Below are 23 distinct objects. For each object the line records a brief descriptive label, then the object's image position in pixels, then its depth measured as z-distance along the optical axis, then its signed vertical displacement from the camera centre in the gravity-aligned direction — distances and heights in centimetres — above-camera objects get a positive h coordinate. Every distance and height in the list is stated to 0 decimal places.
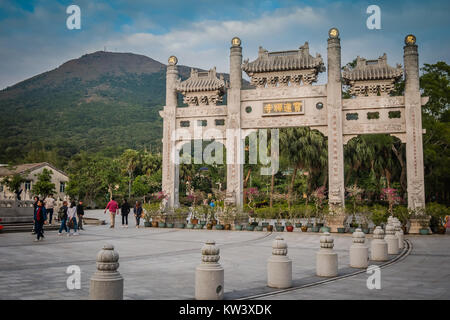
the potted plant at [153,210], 1992 -104
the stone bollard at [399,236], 1121 -134
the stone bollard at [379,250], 883 -137
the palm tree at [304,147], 2934 +316
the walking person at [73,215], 1521 -99
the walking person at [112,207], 1911 -85
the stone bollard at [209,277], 512 -114
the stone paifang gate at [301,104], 1756 +411
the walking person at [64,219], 1488 -112
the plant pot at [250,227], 1817 -174
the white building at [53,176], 4406 +159
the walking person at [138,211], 1978 -110
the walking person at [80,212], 1681 -97
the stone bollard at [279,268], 605 -122
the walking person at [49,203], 1602 -55
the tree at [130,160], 5138 +395
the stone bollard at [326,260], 696 -126
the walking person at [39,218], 1290 -94
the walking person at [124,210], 2022 -106
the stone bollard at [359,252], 790 -127
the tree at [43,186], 3588 +33
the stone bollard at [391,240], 995 -129
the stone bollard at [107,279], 438 -101
